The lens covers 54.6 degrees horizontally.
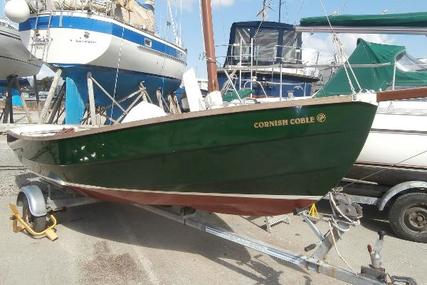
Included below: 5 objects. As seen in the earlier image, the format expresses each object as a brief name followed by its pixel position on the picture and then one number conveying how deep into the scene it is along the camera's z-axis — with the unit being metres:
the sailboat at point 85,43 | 7.14
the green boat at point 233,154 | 3.22
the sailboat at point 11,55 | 11.66
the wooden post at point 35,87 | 11.55
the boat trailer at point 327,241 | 2.99
